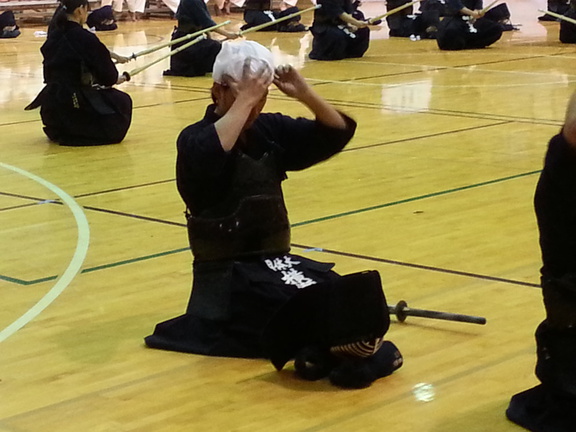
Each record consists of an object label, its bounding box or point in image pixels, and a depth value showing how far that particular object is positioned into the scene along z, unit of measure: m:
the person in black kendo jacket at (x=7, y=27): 17.92
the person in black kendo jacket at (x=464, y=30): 13.98
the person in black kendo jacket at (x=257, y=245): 3.31
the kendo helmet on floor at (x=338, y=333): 3.24
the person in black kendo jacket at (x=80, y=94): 7.70
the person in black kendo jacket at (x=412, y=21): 16.08
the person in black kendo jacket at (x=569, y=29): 14.47
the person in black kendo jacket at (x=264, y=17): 18.00
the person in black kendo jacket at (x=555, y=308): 2.67
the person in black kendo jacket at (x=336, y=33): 13.33
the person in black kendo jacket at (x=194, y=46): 11.97
